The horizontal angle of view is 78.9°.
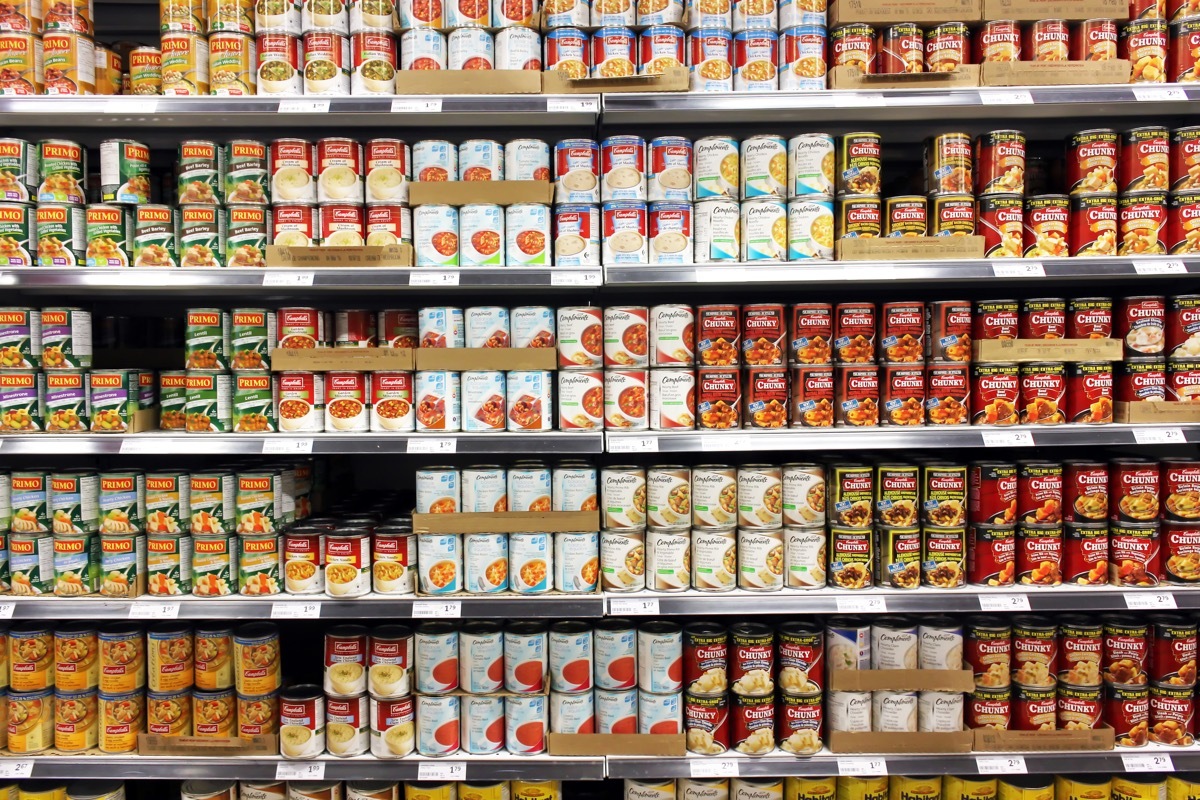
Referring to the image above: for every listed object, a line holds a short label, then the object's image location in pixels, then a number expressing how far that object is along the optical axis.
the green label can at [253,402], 2.10
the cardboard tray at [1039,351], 2.04
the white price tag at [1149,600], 2.04
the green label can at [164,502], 2.11
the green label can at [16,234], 2.07
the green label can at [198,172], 2.08
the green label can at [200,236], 2.09
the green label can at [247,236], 2.09
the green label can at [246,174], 2.08
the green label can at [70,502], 2.11
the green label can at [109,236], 2.09
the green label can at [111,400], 2.12
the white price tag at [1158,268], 2.02
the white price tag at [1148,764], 2.04
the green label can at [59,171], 2.08
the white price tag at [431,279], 2.04
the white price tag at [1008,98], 2.03
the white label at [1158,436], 2.03
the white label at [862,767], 2.04
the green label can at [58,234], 2.08
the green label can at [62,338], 2.09
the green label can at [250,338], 2.08
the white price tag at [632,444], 2.04
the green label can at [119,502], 2.11
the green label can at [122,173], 2.09
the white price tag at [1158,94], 2.01
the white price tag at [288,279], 2.03
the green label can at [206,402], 2.10
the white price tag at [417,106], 2.03
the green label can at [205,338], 2.09
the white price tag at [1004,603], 2.04
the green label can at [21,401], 2.10
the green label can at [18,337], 2.08
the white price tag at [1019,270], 2.01
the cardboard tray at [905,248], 2.04
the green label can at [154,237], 2.10
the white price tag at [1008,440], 2.02
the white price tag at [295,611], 2.05
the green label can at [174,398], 2.16
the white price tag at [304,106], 2.03
